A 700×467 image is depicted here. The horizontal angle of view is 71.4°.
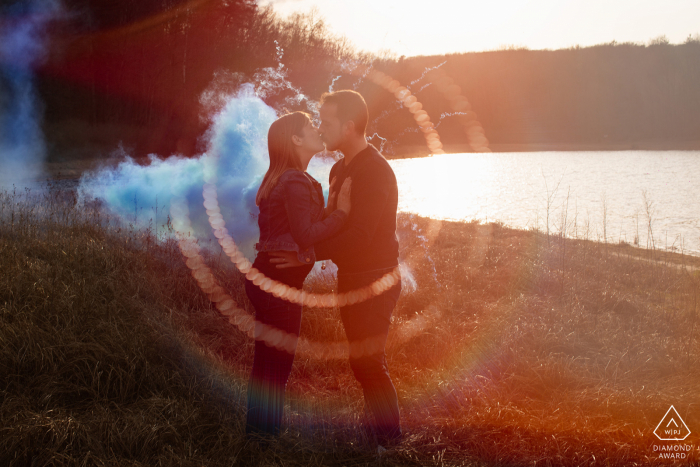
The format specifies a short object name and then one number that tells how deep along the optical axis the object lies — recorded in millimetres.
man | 2547
